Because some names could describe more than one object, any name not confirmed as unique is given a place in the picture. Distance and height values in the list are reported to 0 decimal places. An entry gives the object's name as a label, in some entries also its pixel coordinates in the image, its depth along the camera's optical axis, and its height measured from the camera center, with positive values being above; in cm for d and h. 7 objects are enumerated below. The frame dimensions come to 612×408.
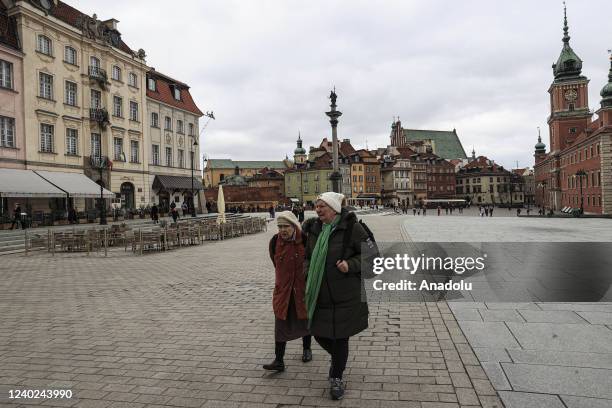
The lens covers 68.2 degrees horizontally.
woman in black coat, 411 -81
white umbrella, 2527 +15
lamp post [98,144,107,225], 2736 -21
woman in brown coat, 461 -79
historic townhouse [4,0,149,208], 2880 +854
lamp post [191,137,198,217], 4597 +685
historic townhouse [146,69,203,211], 4141 +698
